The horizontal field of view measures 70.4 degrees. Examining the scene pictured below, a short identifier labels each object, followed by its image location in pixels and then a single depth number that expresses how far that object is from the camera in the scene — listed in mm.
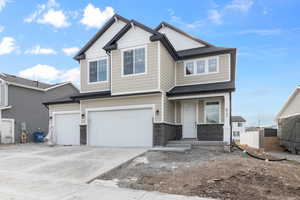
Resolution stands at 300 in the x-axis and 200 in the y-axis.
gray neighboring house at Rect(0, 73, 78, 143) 19328
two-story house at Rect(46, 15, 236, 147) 11609
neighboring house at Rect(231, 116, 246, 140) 42203
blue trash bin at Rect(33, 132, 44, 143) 21008
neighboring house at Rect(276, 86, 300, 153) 15594
